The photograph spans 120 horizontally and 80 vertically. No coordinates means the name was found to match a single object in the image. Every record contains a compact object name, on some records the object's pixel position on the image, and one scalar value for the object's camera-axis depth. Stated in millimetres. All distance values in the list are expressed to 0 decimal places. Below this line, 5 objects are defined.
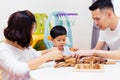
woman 1363
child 2477
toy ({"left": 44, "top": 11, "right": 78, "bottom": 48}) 3162
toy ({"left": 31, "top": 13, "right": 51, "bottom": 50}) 3309
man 2051
